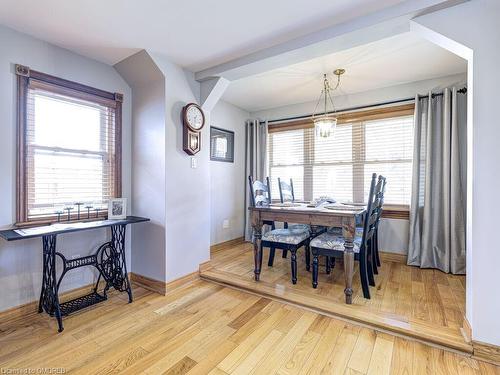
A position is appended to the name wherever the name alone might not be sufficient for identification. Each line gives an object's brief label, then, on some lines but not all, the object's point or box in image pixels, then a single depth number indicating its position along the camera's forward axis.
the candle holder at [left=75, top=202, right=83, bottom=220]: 2.36
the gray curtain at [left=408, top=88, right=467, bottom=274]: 2.78
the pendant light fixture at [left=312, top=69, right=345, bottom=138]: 2.68
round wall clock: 2.58
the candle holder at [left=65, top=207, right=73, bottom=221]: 2.26
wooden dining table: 2.10
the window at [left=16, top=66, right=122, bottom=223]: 2.03
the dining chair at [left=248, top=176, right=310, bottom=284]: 2.50
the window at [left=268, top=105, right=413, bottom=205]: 3.26
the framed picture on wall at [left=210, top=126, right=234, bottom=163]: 3.73
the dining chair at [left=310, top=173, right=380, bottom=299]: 2.18
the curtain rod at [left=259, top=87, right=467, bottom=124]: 2.80
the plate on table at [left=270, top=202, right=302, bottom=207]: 2.81
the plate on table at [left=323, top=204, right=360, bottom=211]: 2.37
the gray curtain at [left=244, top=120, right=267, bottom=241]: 4.18
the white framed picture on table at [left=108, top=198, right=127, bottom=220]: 2.41
